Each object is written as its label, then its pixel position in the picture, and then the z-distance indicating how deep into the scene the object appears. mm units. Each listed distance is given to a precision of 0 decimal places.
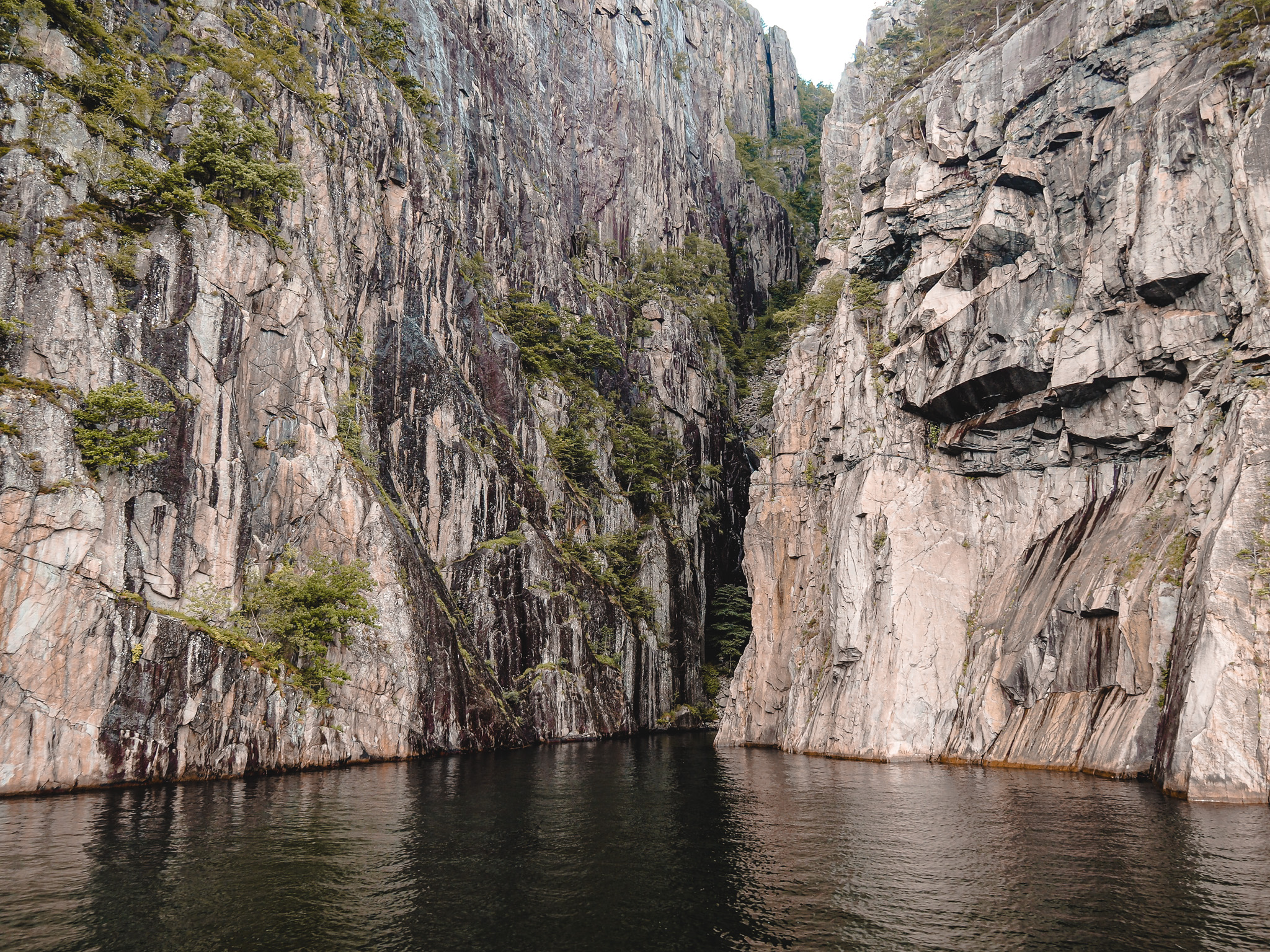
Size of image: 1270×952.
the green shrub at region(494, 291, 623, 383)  70688
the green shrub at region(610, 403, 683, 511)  75000
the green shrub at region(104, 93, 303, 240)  39469
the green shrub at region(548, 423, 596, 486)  68125
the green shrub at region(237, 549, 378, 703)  37375
